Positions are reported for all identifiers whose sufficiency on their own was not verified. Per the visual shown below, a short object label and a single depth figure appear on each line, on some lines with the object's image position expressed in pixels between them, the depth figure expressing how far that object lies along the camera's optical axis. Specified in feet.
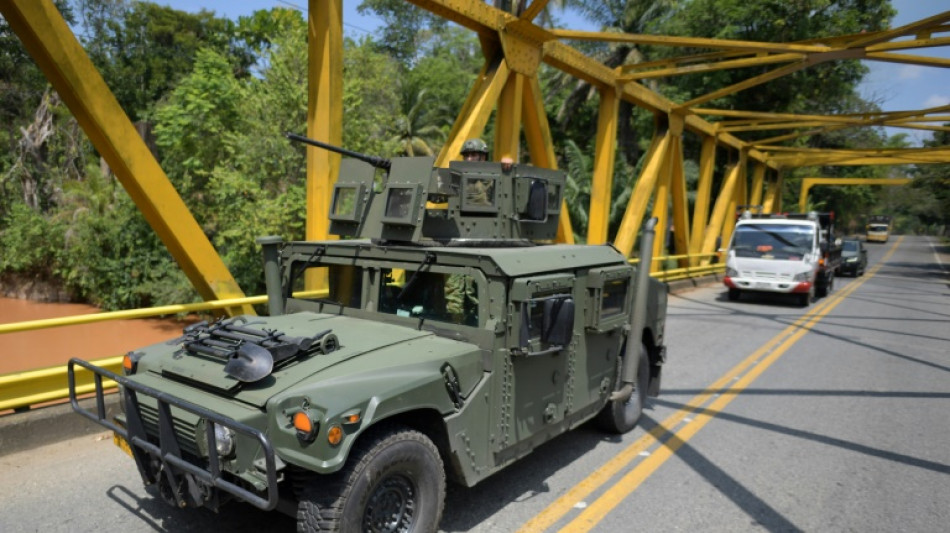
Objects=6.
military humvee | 9.86
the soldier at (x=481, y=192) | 16.73
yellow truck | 207.00
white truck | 48.47
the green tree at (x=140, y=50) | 95.50
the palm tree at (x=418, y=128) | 95.35
